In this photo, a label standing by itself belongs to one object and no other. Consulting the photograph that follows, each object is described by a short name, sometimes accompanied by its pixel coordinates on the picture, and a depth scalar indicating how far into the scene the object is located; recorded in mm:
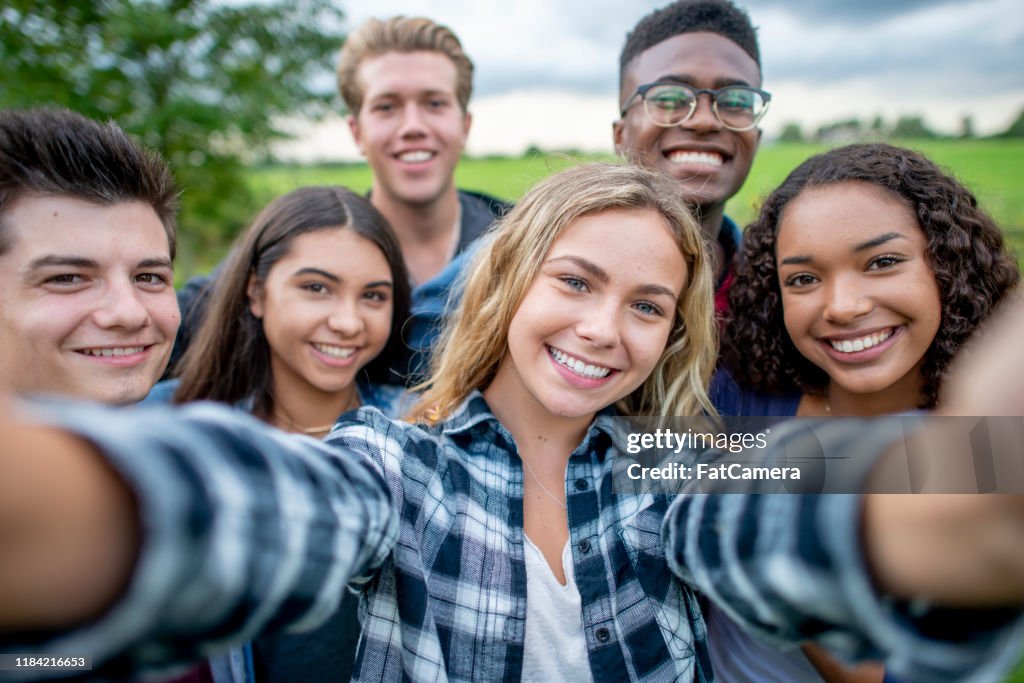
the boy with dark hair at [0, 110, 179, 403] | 387
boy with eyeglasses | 659
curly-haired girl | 445
